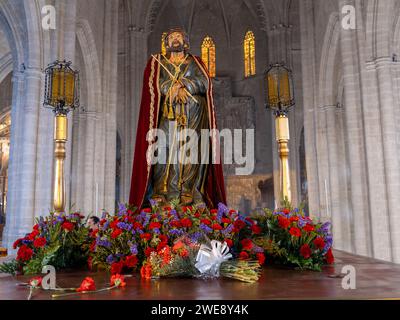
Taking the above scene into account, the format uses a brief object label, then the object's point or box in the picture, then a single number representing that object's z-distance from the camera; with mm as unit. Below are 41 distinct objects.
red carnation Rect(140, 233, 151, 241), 3348
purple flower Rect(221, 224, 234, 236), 3395
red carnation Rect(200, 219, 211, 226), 3443
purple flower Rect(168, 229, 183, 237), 3402
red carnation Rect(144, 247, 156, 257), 3325
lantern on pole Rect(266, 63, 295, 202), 3979
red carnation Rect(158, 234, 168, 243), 3380
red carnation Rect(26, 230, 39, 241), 3648
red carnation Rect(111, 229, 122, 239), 3332
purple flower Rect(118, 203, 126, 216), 3621
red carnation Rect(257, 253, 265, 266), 3349
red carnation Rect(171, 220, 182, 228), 3475
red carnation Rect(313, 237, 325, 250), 3510
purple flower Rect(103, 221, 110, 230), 3515
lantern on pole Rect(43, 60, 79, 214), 3838
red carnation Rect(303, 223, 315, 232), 3510
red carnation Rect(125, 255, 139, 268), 3324
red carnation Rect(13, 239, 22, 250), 3559
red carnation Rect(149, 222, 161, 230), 3400
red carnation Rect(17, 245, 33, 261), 3475
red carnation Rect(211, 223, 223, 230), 3412
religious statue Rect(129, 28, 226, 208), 4949
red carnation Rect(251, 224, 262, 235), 3860
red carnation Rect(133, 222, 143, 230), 3441
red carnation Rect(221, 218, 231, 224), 3608
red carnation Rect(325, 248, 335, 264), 3822
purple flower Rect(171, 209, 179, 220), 3595
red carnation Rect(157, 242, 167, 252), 3264
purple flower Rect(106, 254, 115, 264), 3384
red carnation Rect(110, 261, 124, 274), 3215
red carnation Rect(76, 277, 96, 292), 2430
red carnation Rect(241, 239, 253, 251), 3520
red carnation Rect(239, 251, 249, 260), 3392
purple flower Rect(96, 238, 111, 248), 3428
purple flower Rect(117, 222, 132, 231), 3383
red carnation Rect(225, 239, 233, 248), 3379
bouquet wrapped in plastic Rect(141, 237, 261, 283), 2982
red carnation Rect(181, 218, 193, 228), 3461
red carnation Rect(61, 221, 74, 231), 3672
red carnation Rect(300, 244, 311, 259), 3486
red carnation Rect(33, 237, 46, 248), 3422
